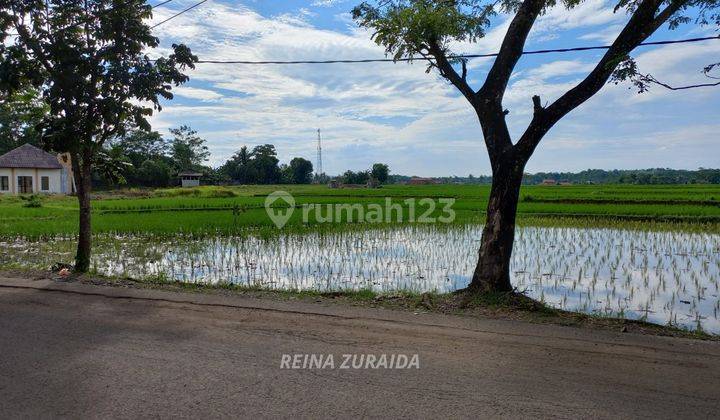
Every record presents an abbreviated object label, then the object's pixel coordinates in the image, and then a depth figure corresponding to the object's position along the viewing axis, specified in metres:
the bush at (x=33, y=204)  25.77
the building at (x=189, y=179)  55.06
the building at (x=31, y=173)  37.94
